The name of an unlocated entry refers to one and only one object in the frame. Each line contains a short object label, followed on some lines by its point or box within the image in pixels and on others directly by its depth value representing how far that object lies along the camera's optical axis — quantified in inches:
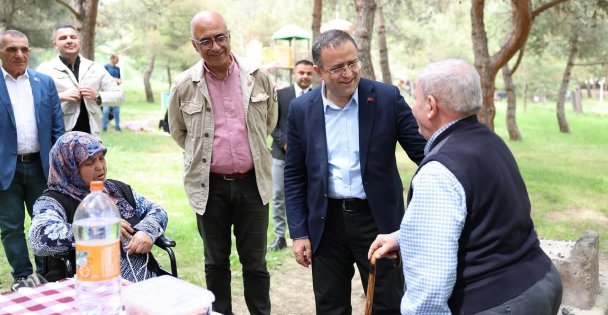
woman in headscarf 108.0
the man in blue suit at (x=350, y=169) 114.2
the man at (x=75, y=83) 184.5
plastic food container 72.2
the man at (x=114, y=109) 612.9
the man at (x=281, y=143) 216.8
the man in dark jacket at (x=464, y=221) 73.8
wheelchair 110.5
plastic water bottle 70.0
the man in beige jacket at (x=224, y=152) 140.9
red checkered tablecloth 81.2
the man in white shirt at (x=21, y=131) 165.3
